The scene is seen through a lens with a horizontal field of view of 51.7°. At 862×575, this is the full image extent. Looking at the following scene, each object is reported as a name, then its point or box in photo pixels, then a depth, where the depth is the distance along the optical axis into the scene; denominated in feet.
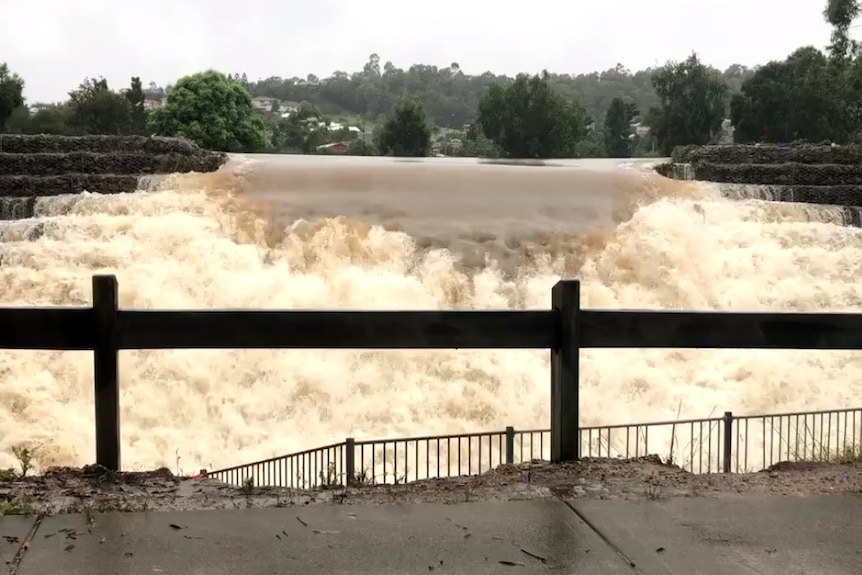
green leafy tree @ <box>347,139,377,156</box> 228.02
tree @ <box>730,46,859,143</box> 166.50
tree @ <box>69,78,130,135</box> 187.83
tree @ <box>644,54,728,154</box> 191.11
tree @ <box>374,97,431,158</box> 211.41
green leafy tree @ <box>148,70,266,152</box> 184.24
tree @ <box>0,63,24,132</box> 136.98
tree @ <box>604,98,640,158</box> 244.83
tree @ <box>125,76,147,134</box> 201.87
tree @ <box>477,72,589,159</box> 215.92
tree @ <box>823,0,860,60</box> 144.87
